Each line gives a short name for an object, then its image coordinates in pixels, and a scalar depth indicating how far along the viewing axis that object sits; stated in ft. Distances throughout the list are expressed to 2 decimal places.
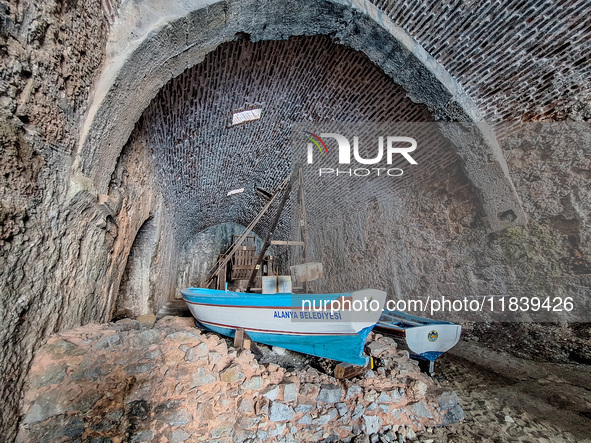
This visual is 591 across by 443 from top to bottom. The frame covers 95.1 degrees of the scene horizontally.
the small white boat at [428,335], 10.40
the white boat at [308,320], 9.85
